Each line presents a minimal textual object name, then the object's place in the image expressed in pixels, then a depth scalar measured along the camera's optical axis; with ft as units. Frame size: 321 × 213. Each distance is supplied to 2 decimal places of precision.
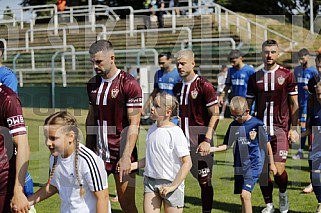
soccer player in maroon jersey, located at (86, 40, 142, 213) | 21.48
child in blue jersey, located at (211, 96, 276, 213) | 23.89
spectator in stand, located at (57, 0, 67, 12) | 108.57
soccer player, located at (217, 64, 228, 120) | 70.27
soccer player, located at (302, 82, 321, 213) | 25.89
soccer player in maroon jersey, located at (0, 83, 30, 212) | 15.96
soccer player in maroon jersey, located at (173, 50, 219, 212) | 24.89
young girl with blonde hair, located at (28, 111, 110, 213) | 15.46
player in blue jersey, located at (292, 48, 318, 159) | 41.27
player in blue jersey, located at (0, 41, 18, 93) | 21.06
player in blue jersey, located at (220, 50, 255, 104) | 40.50
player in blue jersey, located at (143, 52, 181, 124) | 39.45
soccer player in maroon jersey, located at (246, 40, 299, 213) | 26.99
